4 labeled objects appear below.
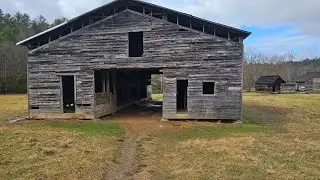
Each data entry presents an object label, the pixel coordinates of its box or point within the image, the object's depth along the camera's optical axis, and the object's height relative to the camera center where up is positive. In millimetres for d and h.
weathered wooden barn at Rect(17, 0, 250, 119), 14194 +1619
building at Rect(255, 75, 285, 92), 43468 +63
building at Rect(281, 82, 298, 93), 45929 -696
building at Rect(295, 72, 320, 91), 50240 +147
